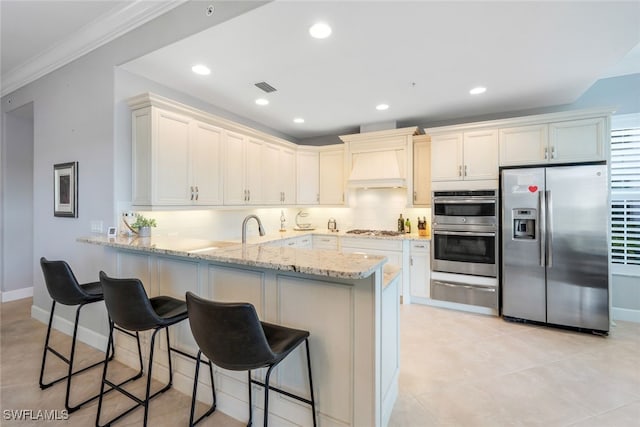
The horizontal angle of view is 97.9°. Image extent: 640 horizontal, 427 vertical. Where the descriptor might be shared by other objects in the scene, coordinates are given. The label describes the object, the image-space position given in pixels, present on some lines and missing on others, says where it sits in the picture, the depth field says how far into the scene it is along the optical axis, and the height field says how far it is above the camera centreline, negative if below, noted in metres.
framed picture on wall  2.91 +0.25
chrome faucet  2.15 -0.15
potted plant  2.59 -0.13
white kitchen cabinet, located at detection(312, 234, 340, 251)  4.52 -0.50
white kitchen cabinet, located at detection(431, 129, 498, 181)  3.58 +0.75
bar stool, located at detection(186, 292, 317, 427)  1.22 -0.56
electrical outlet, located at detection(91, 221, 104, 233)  2.72 -0.14
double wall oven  3.54 -0.46
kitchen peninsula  1.48 -0.61
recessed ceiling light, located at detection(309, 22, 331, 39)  2.04 +1.37
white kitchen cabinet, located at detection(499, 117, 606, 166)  3.11 +0.82
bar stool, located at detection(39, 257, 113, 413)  2.01 -0.58
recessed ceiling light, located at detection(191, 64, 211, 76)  2.65 +1.39
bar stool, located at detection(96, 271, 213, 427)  1.61 -0.58
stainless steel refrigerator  3.03 -0.38
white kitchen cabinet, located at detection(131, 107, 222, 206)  2.66 +0.55
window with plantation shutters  3.37 +0.17
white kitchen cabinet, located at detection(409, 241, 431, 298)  3.92 -0.81
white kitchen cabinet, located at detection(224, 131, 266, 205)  3.53 +0.57
